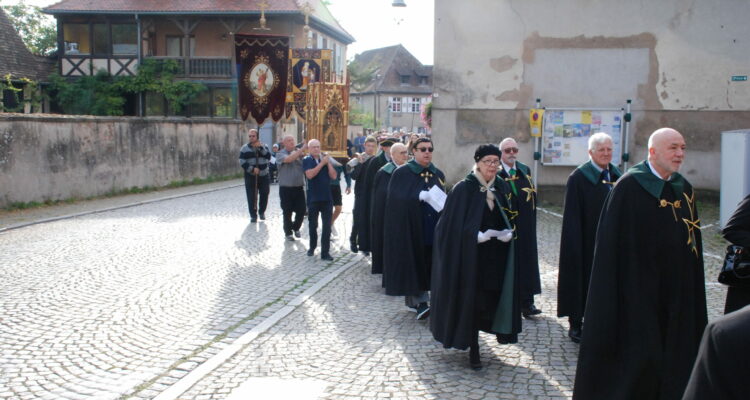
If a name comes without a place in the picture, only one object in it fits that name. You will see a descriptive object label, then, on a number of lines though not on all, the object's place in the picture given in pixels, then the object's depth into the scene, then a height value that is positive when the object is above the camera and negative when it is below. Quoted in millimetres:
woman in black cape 5793 -1140
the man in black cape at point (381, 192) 8734 -789
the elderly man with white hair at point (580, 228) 6590 -917
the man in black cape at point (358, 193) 10805 -1010
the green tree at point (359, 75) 61844 +4596
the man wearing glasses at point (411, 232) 7527 -1113
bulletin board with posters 16688 -25
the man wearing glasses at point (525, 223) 7375 -993
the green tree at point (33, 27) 55406 +7461
